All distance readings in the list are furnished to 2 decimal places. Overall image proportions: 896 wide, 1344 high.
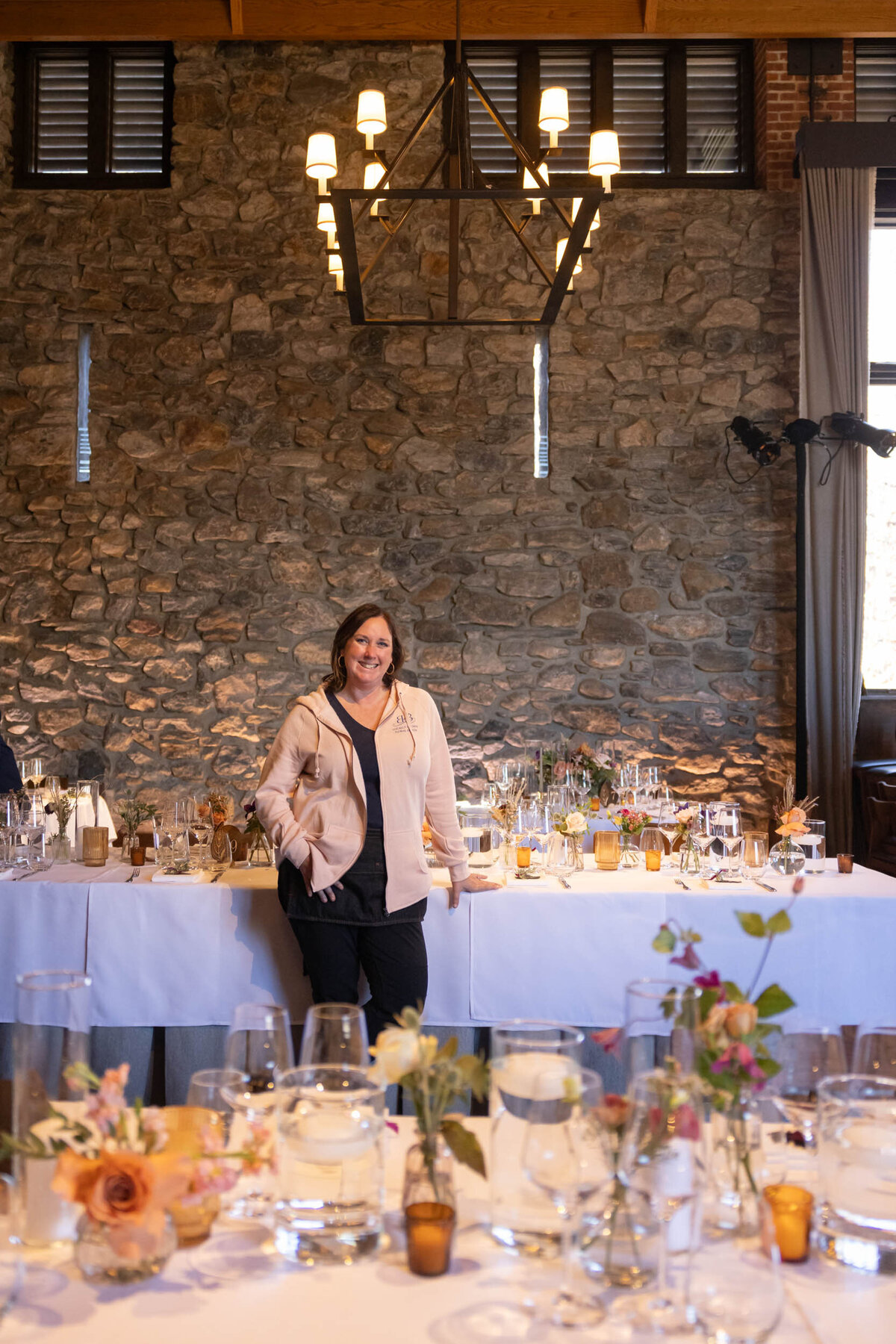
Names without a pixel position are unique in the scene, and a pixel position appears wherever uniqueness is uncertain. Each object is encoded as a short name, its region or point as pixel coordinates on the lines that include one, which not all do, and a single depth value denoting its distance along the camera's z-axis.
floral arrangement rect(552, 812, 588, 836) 3.57
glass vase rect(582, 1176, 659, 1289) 1.16
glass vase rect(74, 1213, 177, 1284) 1.17
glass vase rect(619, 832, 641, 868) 3.83
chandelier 3.23
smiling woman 3.10
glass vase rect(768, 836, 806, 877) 3.64
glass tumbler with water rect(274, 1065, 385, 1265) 1.24
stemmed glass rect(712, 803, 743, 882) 3.55
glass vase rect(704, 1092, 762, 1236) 1.18
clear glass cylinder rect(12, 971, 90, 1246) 1.20
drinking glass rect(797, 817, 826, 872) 3.62
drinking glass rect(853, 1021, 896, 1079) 1.43
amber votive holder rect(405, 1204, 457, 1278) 1.21
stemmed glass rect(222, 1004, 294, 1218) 1.29
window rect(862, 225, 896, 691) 7.06
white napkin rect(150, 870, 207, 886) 3.43
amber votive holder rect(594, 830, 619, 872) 3.66
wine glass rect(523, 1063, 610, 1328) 1.13
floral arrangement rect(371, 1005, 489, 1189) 1.21
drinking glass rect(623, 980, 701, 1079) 1.16
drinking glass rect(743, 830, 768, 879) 3.57
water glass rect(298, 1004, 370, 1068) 1.30
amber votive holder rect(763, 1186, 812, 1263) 1.25
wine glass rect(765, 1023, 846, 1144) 1.44
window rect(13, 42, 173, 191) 6.98
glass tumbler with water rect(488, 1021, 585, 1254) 1.20
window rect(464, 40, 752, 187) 6.98
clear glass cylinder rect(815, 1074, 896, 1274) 1.25
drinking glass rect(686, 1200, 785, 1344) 1.03
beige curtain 6.66
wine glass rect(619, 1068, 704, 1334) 1.09
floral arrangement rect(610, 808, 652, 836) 3.86
